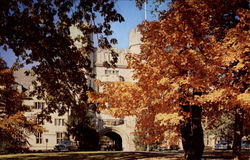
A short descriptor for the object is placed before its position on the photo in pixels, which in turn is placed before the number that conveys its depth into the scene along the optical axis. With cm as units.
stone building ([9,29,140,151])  4281
